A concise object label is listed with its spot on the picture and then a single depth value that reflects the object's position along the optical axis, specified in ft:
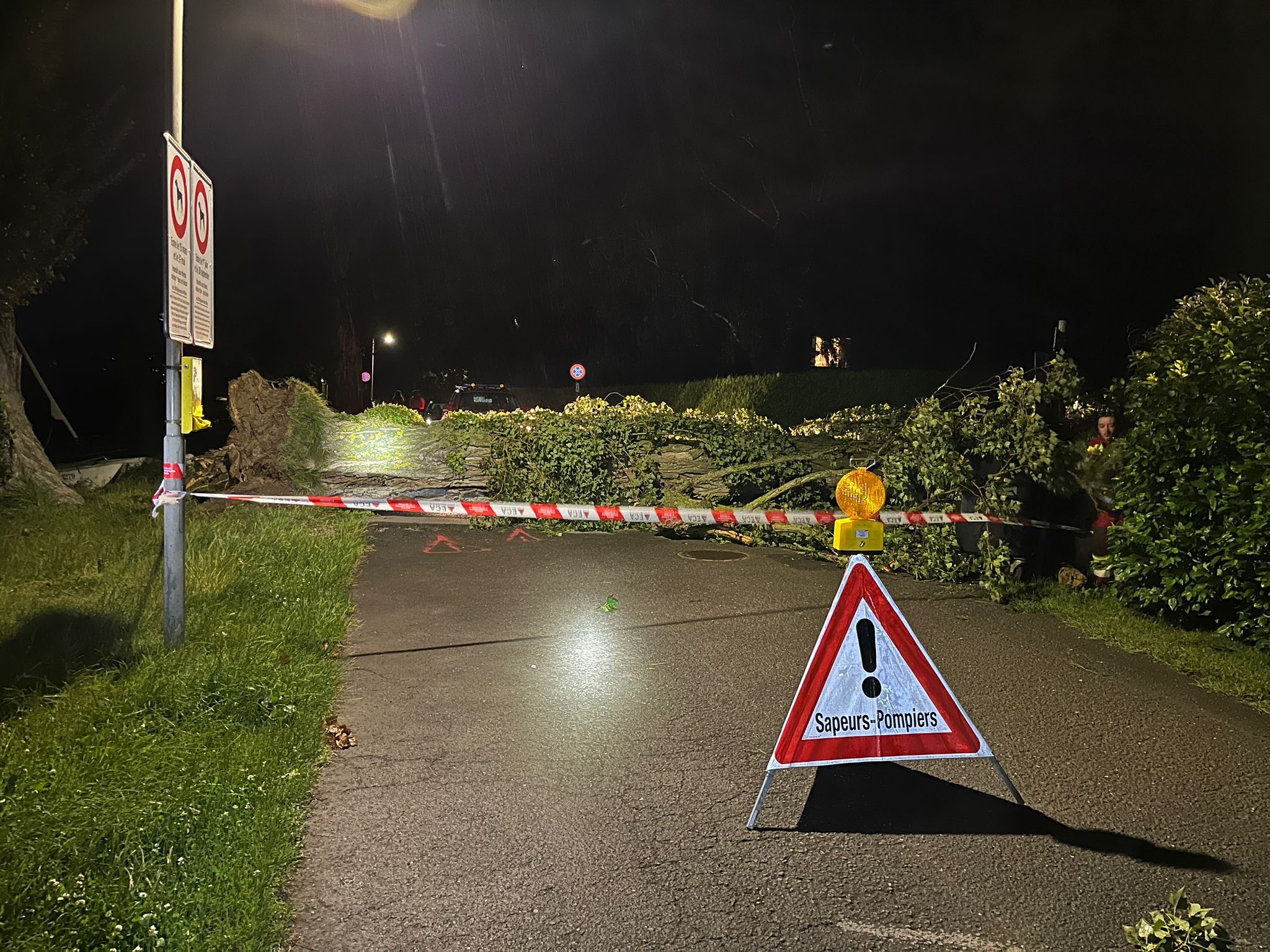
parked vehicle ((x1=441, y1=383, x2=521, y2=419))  75.92
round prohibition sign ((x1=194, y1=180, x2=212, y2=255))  19.86
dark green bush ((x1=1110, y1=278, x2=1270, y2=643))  20.93
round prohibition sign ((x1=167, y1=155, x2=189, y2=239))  18.40
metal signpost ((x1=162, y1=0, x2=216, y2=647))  18.51
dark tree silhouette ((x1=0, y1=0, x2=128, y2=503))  39.47
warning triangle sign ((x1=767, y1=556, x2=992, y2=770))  12.82
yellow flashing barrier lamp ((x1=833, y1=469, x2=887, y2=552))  14.07
